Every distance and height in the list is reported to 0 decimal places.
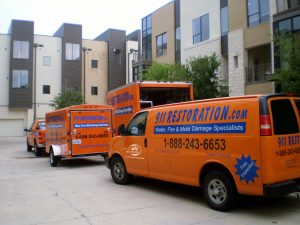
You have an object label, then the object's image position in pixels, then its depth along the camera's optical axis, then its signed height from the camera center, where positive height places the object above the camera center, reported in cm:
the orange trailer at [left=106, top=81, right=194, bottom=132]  1301 +139
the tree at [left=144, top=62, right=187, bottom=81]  2089 +366
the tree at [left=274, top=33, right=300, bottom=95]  1199 +209
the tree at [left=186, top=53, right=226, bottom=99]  2047 +307
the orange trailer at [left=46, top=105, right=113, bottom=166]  1428 +6
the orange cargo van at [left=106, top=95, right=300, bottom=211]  640 -28
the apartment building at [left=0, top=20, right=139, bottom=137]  4588 +846
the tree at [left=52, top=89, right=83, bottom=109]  3992 +366
